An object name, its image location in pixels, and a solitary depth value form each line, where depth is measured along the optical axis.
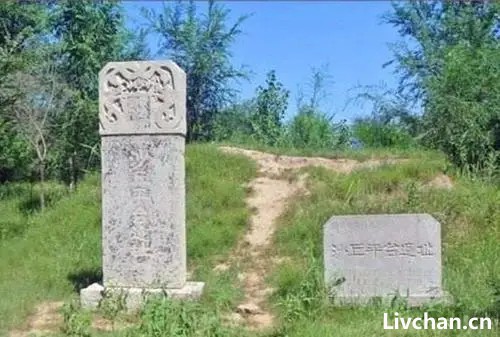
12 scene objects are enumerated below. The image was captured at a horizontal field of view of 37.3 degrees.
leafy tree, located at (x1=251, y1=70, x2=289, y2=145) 17.80
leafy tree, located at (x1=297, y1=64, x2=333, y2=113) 17.58
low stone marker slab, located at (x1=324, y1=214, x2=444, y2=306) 6.89
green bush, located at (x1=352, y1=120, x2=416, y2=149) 16.14
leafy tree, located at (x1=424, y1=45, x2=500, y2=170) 12.07
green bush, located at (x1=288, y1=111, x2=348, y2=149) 16.36
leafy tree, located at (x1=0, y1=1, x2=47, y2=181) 12.48
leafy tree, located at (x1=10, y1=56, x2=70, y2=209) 14.01
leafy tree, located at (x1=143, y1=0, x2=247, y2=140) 19.36
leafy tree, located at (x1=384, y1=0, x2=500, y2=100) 18.44
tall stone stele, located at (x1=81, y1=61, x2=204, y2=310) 7.22
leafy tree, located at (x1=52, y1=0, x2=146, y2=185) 16.42
